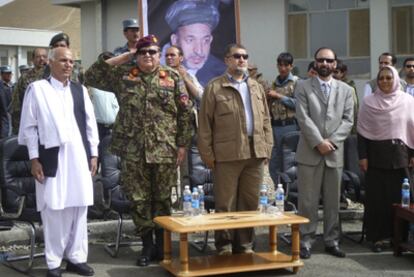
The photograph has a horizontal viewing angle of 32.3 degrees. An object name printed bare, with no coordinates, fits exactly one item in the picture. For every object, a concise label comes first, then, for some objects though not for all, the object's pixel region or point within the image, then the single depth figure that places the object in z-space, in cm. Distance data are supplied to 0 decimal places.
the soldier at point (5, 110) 1117
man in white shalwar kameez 618
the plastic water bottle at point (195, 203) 657
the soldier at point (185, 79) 770
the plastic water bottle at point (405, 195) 722
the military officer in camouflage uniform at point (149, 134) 676
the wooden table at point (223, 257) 618
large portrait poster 864
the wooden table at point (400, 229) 714
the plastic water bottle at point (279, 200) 681
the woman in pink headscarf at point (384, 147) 741
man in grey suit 727
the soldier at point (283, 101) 908
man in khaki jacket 676
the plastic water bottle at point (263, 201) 671
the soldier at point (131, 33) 745
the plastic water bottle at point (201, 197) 679
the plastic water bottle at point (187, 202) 656
